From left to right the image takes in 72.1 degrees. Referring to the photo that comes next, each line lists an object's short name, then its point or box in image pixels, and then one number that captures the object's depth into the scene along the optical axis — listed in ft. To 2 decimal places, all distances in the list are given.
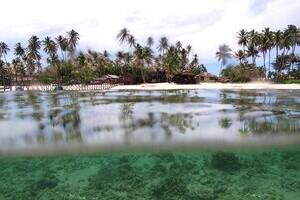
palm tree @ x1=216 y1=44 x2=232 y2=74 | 218.18
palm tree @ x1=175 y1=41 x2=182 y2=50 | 217.05
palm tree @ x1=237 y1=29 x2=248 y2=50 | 182.77
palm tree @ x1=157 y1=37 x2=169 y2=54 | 207.27
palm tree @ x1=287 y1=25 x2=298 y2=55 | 165.43
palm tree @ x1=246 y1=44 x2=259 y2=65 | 176.29
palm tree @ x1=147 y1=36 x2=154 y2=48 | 211.46
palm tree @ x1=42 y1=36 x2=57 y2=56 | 194.75
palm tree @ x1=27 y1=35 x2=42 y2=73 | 198.85
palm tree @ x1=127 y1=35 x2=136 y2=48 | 187.63
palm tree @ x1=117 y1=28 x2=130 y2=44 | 187.95
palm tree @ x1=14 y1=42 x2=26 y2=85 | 210.26
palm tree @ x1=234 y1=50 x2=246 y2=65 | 185.12
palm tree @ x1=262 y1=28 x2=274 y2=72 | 167.88
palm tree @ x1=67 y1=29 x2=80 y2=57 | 196.15
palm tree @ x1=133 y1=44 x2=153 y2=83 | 180.50
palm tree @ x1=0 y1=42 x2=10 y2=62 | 217.39
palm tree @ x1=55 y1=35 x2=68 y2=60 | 193.02
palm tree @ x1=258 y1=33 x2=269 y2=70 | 168.09
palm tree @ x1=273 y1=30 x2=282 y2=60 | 165.89
